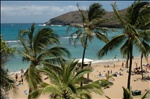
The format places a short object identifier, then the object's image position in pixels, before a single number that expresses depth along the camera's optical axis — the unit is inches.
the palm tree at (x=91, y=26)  624.7
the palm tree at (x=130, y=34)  490.3
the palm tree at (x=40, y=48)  510.6
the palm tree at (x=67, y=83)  377.1
